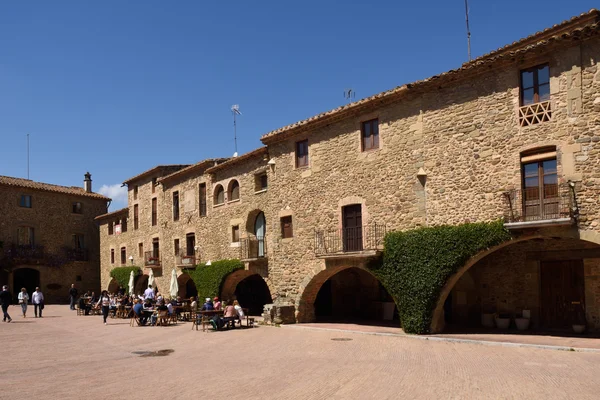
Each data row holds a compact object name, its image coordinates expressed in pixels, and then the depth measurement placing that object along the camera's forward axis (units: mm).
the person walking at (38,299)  26078
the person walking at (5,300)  22766
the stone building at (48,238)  40438
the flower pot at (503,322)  17703
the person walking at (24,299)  25047
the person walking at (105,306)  22656
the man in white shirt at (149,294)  24666
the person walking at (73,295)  31219
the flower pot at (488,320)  18312
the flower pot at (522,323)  17211
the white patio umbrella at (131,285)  35062
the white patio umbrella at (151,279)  29588
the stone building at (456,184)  14117
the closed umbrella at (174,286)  26797
